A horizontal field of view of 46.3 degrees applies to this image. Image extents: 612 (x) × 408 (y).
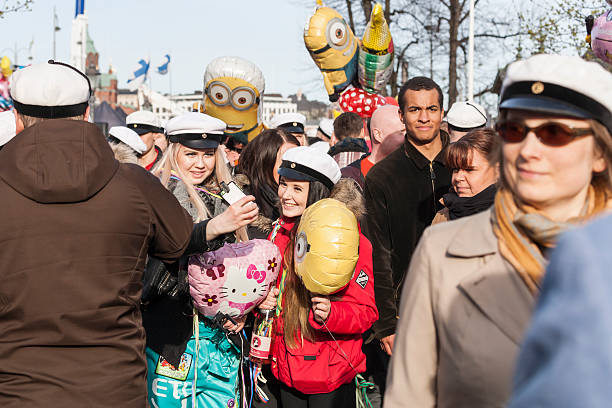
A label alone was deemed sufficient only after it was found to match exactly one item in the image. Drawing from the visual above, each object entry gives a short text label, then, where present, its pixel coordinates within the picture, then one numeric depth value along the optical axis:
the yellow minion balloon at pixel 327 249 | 3.79
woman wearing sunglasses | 1.75
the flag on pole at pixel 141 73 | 45.66
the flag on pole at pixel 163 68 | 61.53
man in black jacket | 4.73
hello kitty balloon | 3.72
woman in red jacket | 4.10
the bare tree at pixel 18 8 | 14.29
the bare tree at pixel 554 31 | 18.55
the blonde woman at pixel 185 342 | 3.76
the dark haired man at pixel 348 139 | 7.26
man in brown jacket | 2.52
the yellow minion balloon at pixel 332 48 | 10.14
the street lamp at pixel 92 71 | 26.60
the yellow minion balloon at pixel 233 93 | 8.10
